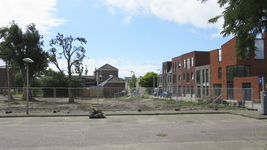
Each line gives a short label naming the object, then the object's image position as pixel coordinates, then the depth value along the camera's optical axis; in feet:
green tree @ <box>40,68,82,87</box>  180.54
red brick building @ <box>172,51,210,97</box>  162.58
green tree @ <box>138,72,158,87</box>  284.20
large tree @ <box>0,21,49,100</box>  104.83
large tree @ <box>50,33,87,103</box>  102.27
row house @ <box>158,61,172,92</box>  209.26
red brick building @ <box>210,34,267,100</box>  105.09
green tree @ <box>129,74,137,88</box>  355.21
